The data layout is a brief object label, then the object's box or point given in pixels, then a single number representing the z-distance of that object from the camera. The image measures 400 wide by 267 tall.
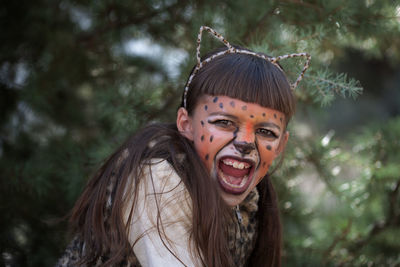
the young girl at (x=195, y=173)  1.38
